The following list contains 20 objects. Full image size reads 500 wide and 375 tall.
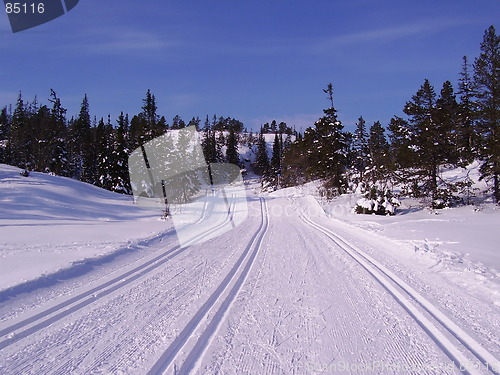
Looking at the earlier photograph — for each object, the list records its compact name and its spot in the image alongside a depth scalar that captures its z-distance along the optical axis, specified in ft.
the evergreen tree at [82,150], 175.32
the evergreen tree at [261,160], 297.70
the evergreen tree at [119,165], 121.39
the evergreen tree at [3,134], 187.21
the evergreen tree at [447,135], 70.49
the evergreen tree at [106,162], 123.13
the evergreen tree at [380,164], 80.18
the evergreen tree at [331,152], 113.50
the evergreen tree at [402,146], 72.54
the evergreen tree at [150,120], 112.68
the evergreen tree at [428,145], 70.33
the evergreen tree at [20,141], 154.10
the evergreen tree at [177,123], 451.53
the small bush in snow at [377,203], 68.08
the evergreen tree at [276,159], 238.99
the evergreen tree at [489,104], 64.59
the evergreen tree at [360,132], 192.24
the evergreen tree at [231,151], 289.12
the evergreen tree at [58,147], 145.89
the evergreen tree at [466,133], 70.49
